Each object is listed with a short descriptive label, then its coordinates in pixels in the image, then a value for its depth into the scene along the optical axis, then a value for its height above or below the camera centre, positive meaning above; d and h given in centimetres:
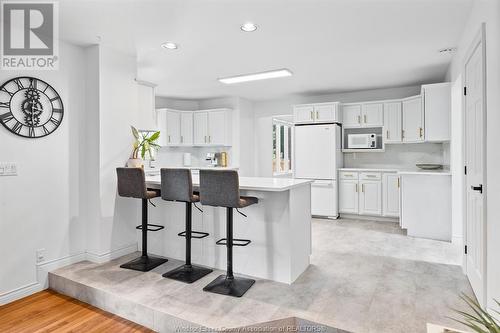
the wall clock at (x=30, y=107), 284 +58
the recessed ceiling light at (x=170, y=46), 348 +137
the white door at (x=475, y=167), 231 -2
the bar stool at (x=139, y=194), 319 -27
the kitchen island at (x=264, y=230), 288 -63
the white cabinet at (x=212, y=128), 654 +83
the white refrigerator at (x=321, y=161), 579 +10
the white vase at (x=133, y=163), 371 +5
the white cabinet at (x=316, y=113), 579 +101
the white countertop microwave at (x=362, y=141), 575 +46
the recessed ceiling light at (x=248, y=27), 296 +134
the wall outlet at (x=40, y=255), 308 -86
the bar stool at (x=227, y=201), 266 -30
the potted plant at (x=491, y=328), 96 -51
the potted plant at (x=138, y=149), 371 +22
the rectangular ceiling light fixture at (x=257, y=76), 459 +138
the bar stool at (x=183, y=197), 296 -28
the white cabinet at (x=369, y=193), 545 -49
